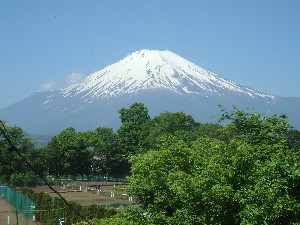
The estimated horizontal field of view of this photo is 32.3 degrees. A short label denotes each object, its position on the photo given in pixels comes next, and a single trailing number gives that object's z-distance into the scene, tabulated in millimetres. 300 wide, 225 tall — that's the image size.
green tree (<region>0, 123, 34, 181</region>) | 68188
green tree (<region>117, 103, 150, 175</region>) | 82500
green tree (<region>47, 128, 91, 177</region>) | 78375
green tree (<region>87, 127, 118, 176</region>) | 83312
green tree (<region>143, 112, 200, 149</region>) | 79625
